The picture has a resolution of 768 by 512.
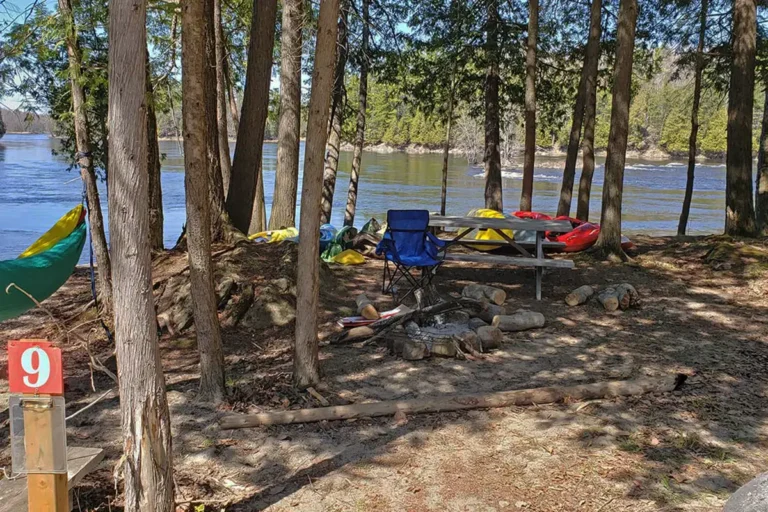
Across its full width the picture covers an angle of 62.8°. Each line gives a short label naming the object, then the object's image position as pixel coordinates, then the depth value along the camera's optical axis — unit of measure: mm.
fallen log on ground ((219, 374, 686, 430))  3535
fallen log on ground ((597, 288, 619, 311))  5948
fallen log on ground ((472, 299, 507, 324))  5383
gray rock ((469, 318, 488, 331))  5141
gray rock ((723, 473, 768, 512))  2000
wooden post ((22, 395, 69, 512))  2020
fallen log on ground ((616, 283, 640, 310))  5973
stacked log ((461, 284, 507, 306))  5984
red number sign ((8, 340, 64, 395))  1978
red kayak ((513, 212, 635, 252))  8195
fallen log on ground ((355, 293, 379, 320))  5387
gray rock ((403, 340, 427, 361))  4578
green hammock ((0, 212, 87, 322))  4379
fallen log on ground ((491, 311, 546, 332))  5250
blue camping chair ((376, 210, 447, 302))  5816
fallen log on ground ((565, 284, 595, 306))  6086
